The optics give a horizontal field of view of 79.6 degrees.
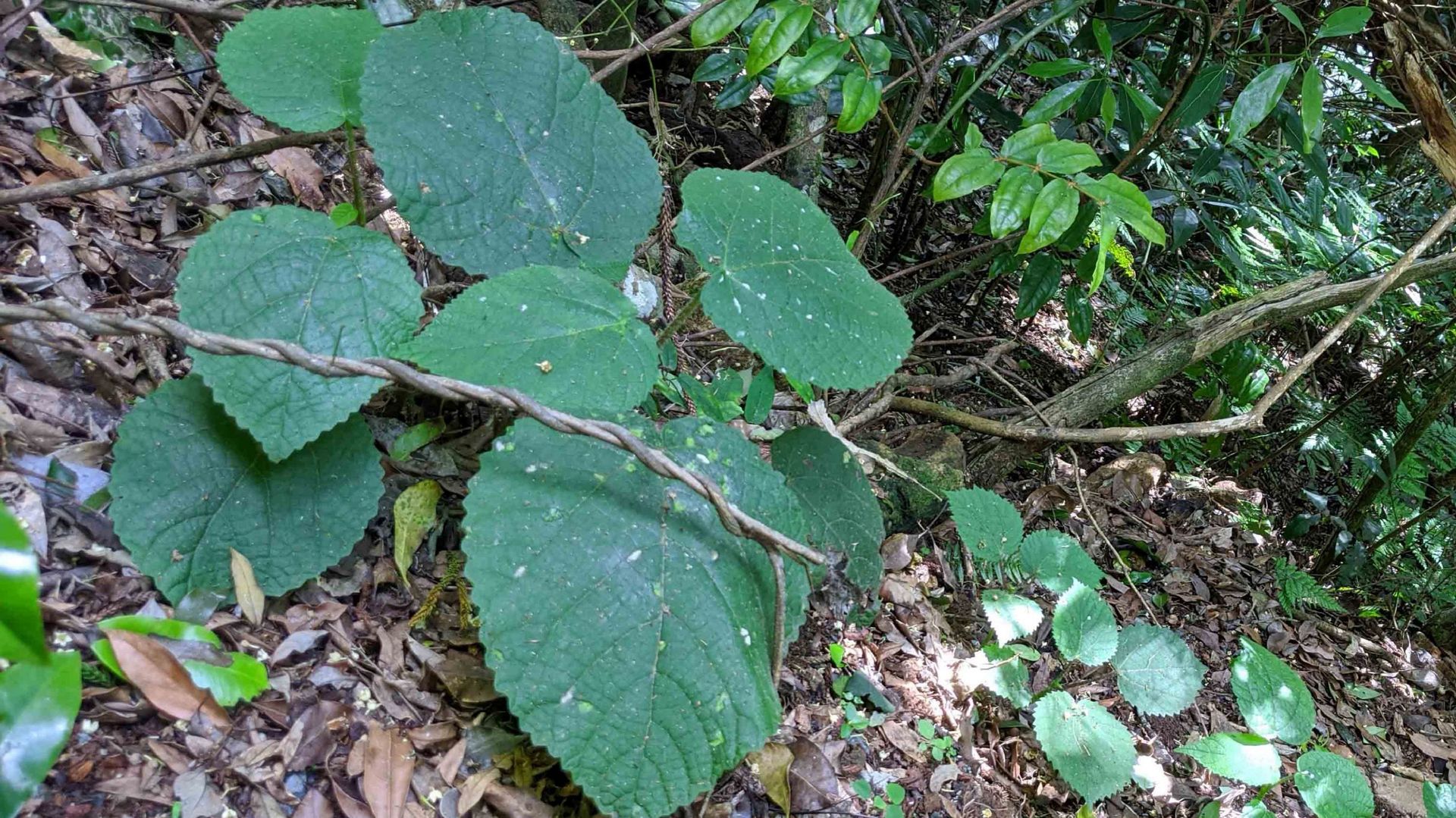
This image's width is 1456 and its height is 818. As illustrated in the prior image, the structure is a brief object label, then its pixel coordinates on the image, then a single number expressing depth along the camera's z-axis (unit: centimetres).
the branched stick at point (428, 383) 97
